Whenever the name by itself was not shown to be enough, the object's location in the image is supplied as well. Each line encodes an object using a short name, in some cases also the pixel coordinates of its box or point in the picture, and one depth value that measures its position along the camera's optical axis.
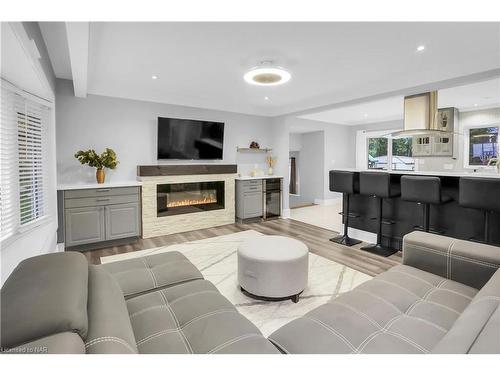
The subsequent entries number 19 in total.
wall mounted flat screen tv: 4.86
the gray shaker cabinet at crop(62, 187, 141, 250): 3.69
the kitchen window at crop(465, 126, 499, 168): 5.78
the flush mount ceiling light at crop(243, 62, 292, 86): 3.16
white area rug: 2.24
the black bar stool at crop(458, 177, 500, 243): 2.59
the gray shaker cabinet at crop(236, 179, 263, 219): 5.52
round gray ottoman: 2.32
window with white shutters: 2.18
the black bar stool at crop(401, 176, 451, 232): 3.07
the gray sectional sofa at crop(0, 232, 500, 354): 0.81
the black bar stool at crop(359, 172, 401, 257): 3.57
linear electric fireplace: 4.71
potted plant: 4.00
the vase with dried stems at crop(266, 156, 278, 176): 6.30
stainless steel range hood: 3.76
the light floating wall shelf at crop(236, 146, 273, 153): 5.91
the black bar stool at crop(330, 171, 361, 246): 4.01
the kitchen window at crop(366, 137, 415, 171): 7.25
